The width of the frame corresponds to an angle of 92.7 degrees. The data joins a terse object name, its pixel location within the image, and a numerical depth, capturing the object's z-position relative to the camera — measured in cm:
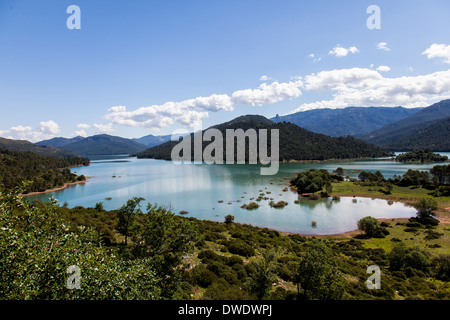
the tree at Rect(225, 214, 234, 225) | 4288
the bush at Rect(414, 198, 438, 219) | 4553
